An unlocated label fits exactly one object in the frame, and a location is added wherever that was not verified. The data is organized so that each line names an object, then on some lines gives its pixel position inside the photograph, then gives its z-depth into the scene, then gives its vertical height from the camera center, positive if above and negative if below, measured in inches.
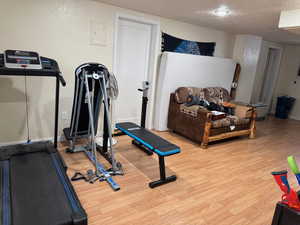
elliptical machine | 100.3 -28.0
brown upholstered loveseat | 145.0 -34.7
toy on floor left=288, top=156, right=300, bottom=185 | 54.0 -21.9
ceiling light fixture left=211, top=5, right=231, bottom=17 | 118.8 +34.1
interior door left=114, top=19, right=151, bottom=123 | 150.1 -1.7
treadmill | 60.3 -43.7
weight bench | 96.7 -36.8
